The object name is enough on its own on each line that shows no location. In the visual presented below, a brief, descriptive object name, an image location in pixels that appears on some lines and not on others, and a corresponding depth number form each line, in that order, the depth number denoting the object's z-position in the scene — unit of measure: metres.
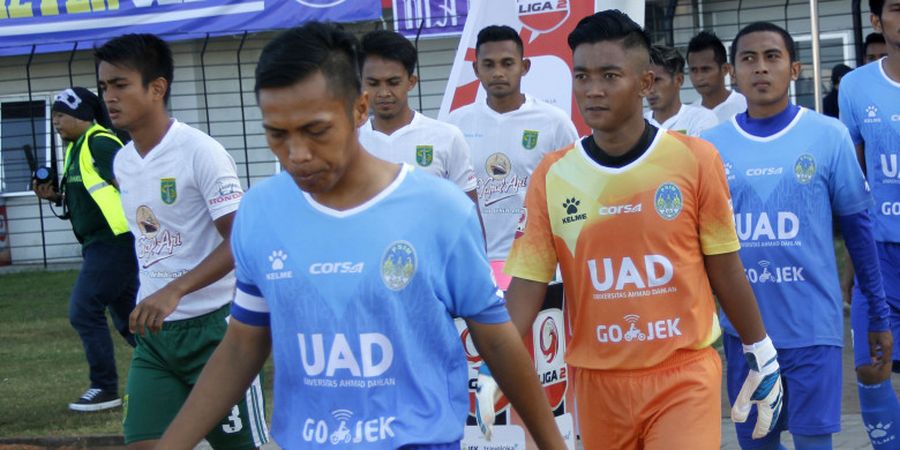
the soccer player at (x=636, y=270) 4.74
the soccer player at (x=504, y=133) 7.89
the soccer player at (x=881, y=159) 6.69
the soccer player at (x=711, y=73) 9.43
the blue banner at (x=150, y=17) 16.33
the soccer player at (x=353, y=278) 3.48
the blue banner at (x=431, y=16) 15.62
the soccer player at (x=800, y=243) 5.81
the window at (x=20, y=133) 21.36
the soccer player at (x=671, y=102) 9.19
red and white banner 8.48
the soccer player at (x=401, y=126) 7.43
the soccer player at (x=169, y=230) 5.65
